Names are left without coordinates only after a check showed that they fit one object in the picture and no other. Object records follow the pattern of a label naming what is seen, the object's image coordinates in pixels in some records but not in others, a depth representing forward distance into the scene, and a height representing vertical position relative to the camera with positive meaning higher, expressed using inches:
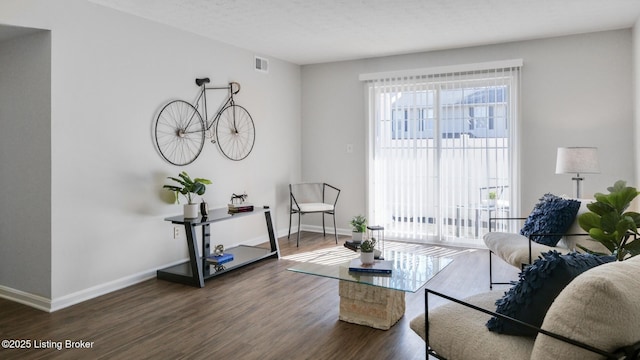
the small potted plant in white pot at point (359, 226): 134.1 -15.6
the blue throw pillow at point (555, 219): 124.6 -13.0
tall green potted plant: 70.7 -7.6
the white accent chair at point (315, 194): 231.9 -9.3
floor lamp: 154.1 +5.8
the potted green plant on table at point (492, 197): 193.0 -9.4
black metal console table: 143.5 -31.9
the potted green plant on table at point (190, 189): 151.1 -3.9
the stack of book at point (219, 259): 158.1 -30.9
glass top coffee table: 104.3 -28.9
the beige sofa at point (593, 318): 45.7 -16.1
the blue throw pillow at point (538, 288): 58.0 -15.7
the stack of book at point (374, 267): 109.3 -23.9
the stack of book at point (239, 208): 165.0 -12.0
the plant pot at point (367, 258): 114.9 -22.2
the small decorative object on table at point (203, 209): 154.5 -11.4
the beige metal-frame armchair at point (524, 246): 117.6 -20.8
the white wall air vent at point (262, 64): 208.4 +57.4
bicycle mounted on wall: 161.0 +21.0
